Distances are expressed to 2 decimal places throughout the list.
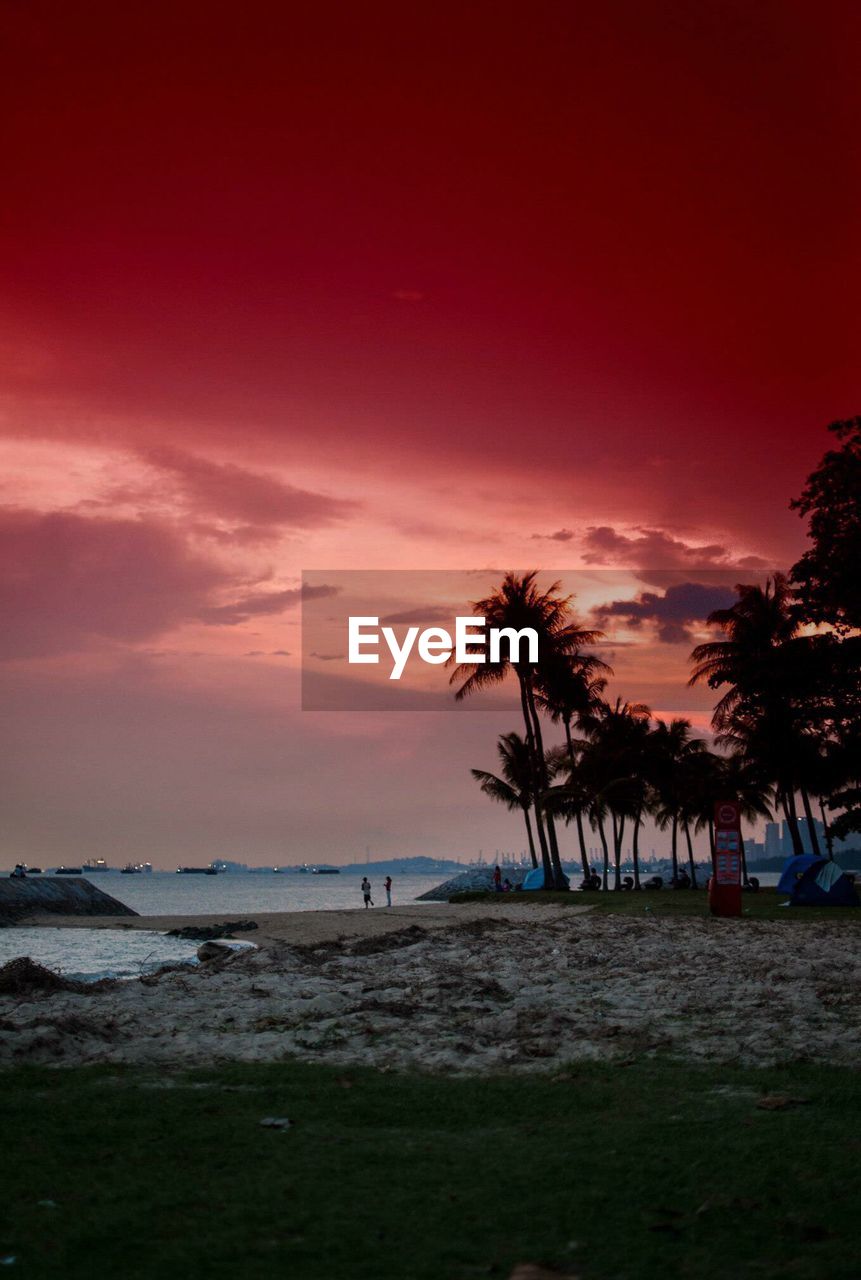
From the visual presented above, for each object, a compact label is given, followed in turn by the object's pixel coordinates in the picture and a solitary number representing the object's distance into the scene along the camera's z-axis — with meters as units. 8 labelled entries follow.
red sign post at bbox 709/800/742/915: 25.14
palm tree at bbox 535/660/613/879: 47.00
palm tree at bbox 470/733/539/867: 56.31
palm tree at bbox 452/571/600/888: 46.44
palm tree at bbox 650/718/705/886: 59.88
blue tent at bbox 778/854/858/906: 30.30
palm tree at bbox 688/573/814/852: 44.97
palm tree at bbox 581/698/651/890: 52.91
